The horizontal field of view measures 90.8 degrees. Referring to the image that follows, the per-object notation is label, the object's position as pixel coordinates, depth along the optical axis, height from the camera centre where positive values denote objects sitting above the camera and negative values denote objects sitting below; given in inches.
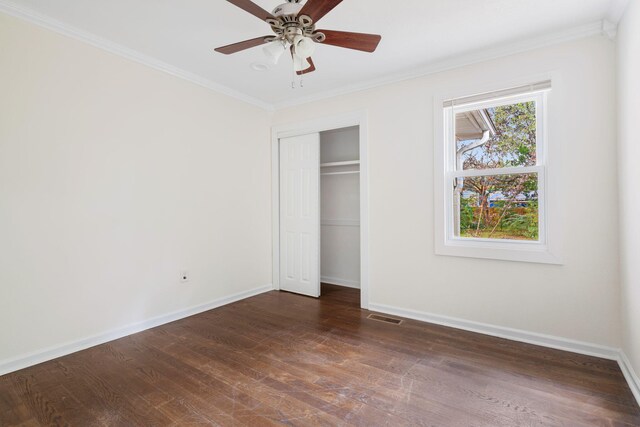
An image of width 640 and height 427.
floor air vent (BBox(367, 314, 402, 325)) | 125.6 -43.9
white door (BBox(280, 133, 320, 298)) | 161.2 -0.7
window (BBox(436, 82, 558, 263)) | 107.2 +12.6
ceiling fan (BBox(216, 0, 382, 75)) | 68.5 +44.2
